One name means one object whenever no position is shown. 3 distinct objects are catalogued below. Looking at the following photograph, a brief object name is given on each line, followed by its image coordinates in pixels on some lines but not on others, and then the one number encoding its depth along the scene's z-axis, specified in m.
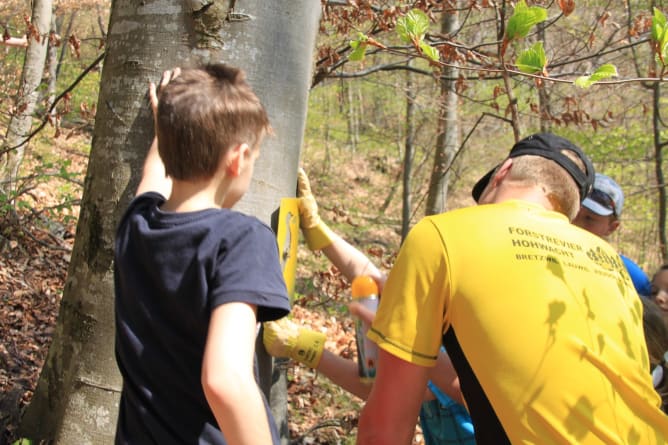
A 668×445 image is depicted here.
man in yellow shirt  1.66
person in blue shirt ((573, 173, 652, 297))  3.31
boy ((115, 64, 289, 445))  1.47
